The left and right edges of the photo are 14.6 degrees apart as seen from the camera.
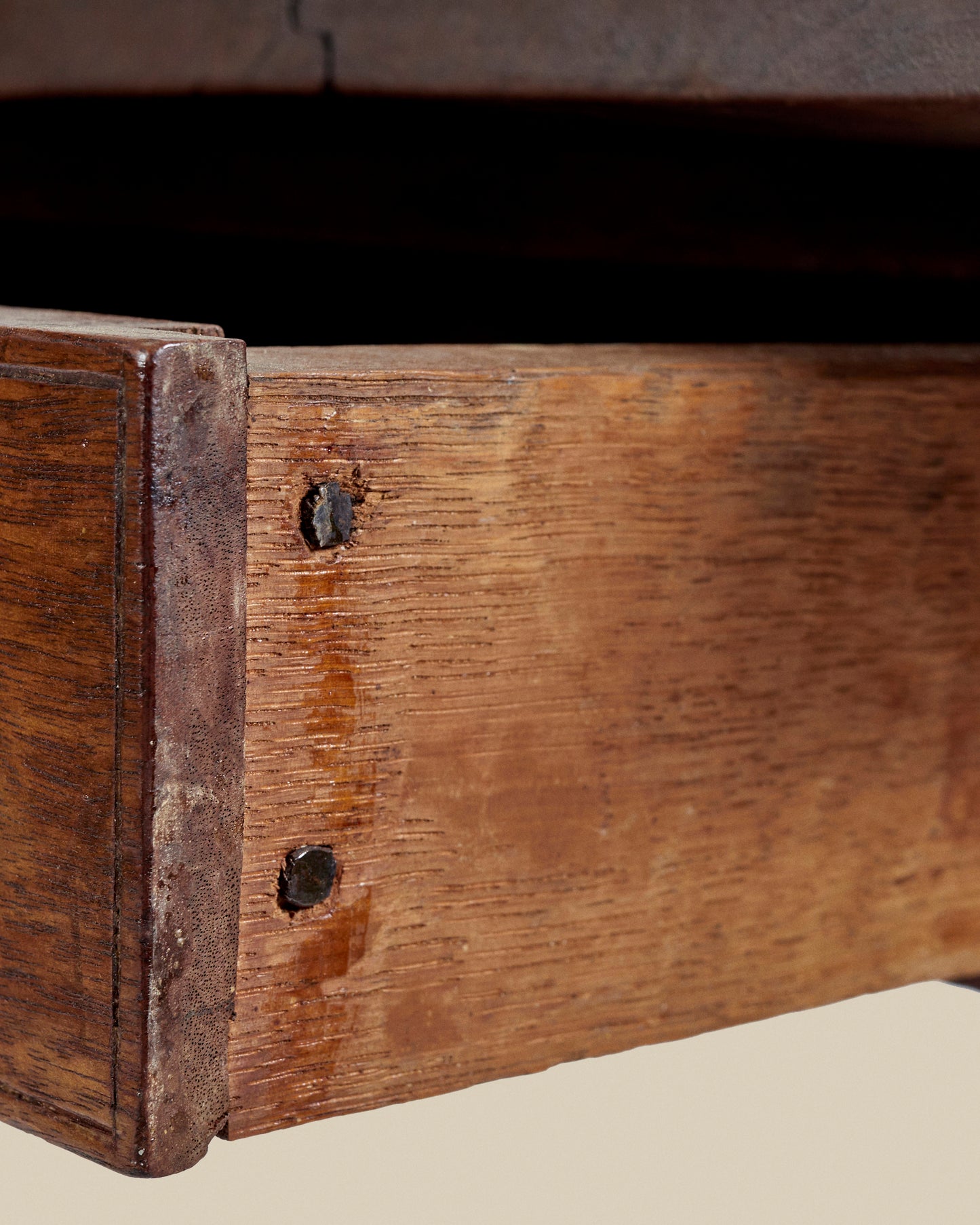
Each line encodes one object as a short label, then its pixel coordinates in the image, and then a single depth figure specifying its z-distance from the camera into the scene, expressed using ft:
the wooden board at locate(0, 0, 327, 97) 1.66
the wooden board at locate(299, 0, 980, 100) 1.53
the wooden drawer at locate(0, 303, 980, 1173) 1.46
